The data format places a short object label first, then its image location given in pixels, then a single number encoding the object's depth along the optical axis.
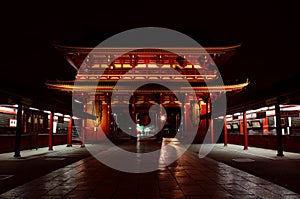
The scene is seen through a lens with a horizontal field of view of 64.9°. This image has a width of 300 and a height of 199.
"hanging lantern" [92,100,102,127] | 20.80
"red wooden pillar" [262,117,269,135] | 22.11
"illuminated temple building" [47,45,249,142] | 17.44
